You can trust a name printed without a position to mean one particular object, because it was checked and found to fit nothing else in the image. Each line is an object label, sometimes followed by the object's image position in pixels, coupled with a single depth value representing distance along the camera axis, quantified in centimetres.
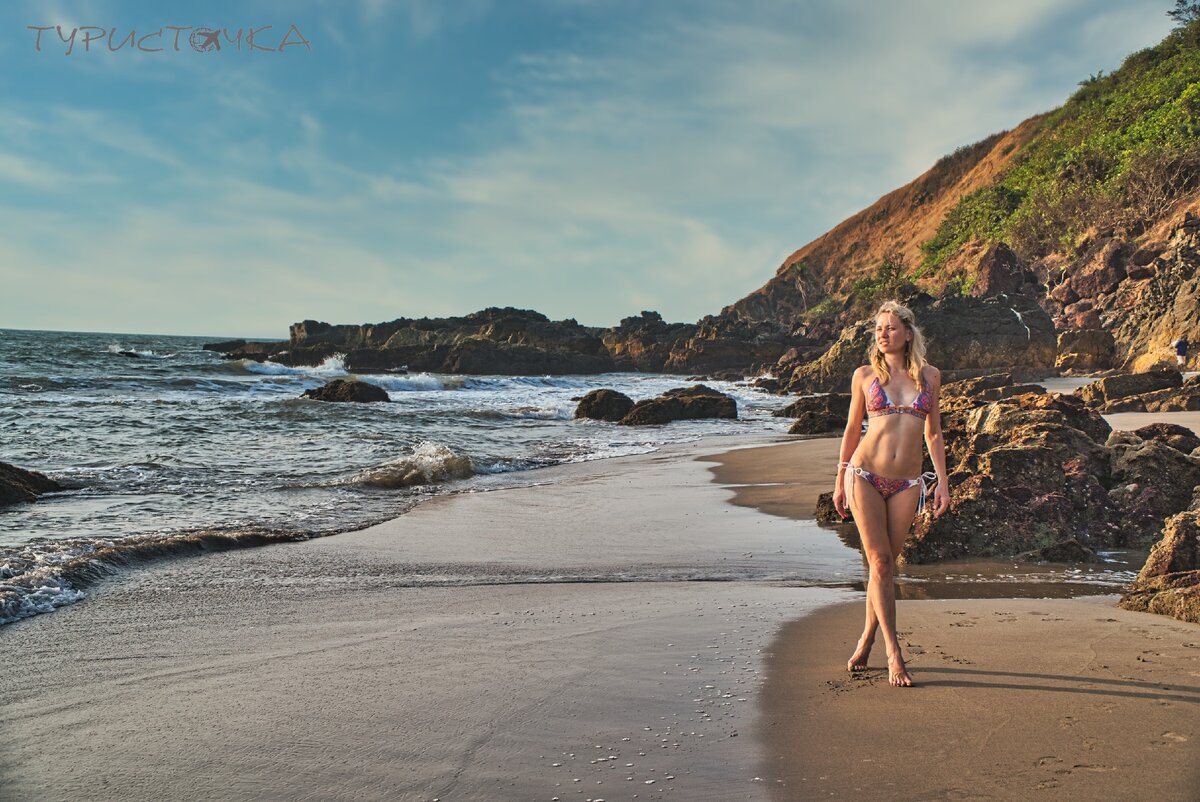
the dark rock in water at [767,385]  3612
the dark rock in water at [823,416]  1836
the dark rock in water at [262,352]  5878
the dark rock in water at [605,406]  2342
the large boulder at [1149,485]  640
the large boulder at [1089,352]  2991
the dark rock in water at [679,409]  2239
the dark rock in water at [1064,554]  602
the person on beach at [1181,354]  2366
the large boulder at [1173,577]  435
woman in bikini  383
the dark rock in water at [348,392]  2706
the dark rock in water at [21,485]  879
